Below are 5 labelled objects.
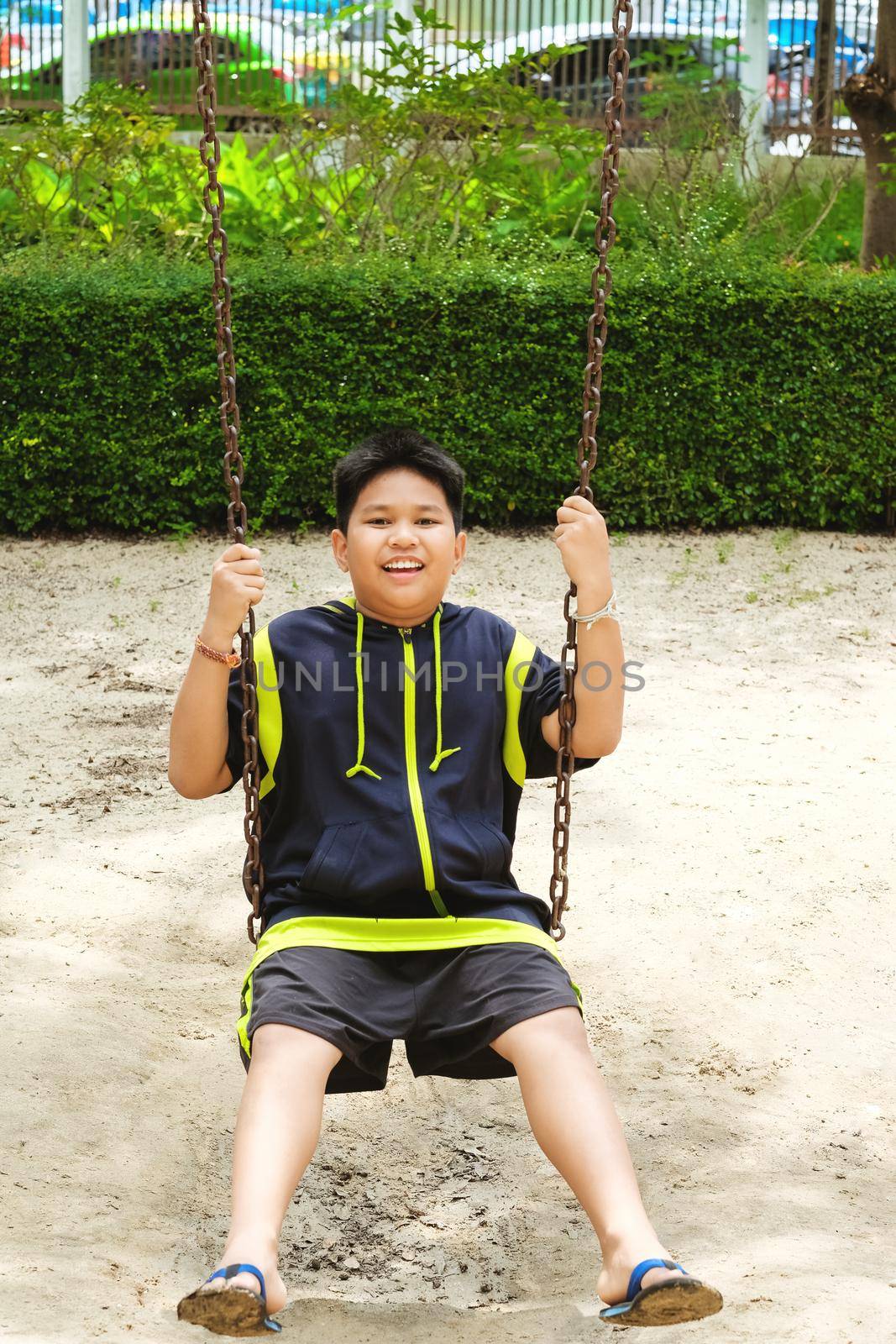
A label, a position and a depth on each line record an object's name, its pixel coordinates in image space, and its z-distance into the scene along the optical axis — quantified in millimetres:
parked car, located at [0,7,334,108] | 12805
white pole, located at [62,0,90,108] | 12352
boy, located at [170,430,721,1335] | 2209
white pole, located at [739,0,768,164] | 12719
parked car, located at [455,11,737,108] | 13234
